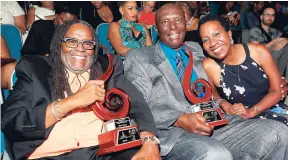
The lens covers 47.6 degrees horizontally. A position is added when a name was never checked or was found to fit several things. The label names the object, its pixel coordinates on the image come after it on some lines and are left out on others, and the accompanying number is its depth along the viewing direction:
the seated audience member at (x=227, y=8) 7.41
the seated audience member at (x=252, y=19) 6.70
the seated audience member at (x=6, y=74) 2.28
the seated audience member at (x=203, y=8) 6.24
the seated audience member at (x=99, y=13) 4.75
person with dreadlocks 1.83
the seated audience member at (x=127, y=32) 3.72
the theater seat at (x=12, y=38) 3.07
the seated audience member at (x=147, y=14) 5.05
